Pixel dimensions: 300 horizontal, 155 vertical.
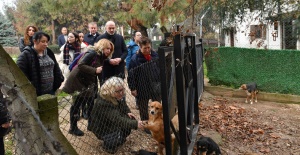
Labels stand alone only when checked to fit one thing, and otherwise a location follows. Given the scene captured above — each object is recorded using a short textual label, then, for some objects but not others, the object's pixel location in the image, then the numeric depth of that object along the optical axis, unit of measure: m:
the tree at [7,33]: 29.95
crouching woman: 3.55
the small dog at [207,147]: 4.23
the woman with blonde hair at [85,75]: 4.09
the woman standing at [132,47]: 6.45
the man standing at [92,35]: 6.66
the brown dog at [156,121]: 3.66
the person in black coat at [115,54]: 5.29
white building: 7.89
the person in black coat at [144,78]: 4.38
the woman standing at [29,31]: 4.90
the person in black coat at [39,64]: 3.44
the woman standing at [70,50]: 5.93
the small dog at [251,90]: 8.13
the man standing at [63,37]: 7.99
